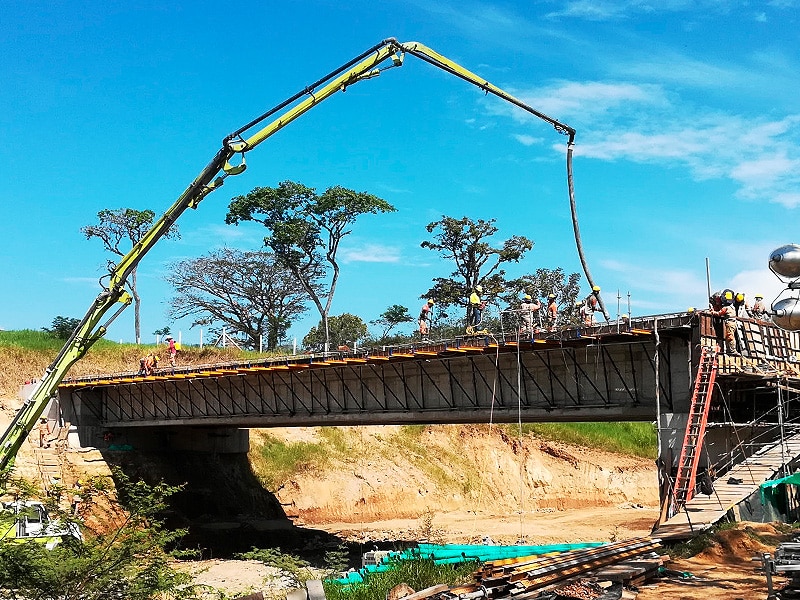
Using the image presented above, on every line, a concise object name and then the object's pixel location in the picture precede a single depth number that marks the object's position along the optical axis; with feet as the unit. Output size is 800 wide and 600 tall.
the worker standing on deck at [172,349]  150.15
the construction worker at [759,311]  92.63
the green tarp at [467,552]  72.49
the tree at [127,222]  217.97
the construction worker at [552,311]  99.76
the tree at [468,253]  208.03
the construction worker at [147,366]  136.05
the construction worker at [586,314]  93.58
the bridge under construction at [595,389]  76.18
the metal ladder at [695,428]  73.46
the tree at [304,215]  215.72
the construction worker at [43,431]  138.31
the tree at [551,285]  239.09
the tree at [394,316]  280.92
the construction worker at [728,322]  79.87
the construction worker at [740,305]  87.45
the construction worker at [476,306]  101.22
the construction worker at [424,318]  109.83
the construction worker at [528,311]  98.63
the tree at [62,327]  192.42
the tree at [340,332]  242.78
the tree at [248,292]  238.48
